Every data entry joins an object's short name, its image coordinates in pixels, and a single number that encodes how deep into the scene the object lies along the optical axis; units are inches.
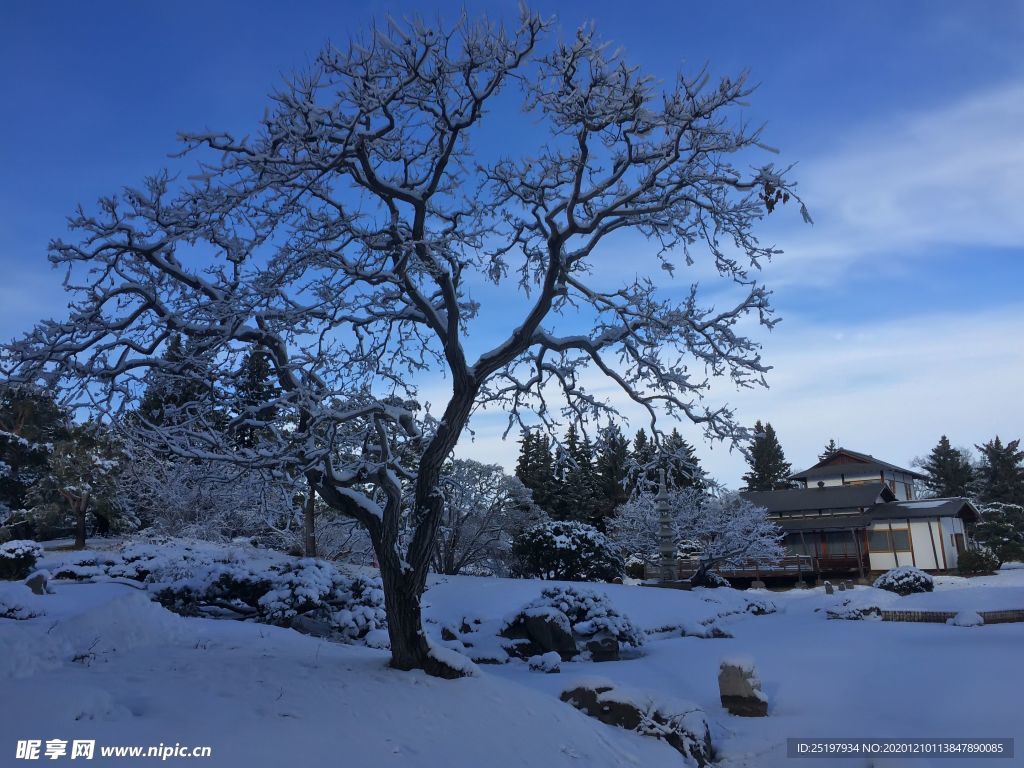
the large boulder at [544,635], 637.3
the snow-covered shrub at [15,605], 458.0
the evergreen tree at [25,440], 1200.2
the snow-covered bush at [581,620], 651.5
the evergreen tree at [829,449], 2970.2
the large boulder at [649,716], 350.3
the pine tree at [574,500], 1845.5
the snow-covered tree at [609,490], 2026.5
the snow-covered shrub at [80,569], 718.5
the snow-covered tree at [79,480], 1203.2
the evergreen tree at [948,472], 2340.1
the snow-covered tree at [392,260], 312.5
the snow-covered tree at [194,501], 373.4
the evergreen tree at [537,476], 1871.3
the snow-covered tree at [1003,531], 1660.9
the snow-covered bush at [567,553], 1075.9
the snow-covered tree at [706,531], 1333.7
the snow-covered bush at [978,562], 1416.1
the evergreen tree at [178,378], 341.7
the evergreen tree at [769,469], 2805.1
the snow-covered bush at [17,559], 700.7
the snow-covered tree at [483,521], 1205.1
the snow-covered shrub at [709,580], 1248.2
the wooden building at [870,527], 1587.1
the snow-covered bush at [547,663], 560.7
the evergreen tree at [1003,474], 2028.8
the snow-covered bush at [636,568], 1605.2
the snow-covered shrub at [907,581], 1018.7
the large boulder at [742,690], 418.0
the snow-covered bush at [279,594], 554.3
